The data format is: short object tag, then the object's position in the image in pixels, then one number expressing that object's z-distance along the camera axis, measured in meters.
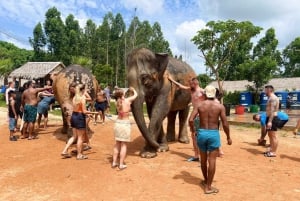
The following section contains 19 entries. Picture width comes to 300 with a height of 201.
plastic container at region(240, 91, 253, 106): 37.31
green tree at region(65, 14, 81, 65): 49.00
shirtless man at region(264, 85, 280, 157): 9.06
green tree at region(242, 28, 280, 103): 34.75
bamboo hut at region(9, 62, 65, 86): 34.28
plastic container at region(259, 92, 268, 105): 35.56
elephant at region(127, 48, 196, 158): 8.13
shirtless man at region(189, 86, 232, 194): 5.93
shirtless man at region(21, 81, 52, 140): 10.76
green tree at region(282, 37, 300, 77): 57.38
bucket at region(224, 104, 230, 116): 22.14
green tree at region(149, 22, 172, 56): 53.46
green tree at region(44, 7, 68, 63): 48.22
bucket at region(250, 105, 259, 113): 28.47
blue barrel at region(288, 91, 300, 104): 33.92
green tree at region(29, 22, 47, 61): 48.87
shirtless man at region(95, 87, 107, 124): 15.17
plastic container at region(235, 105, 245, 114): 25.98
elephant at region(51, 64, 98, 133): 10.34
